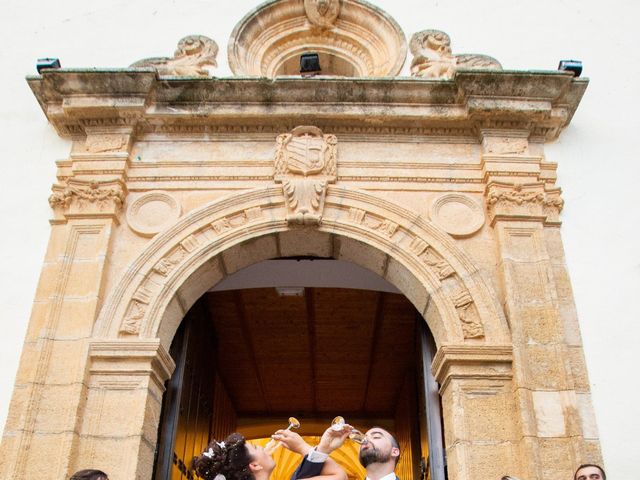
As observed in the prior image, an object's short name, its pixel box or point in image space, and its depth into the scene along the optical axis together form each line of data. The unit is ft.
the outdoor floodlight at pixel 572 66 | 19.45
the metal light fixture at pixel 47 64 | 19.51
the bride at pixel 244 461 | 9.78
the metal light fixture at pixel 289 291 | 23.76
